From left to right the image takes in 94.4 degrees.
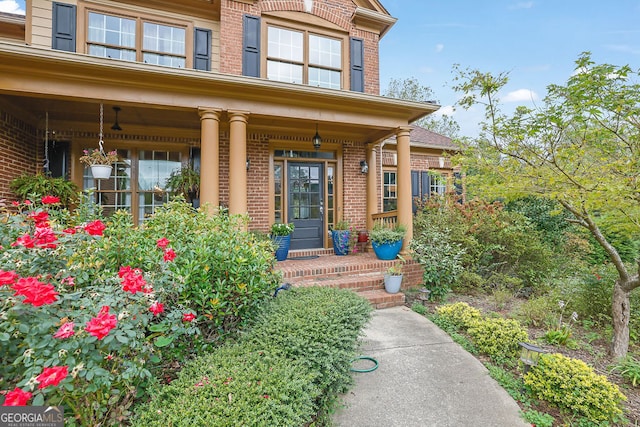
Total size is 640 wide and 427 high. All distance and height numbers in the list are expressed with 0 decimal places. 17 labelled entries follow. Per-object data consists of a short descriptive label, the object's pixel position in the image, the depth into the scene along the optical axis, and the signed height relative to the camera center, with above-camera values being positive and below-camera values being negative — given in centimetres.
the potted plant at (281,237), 613 -36
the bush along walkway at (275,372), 153 -95
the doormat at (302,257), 649 -85
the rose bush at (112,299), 138 -48
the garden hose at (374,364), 291 -148
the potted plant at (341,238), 694 -44
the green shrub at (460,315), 385 -130
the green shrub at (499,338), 327 -136
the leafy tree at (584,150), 334 +86
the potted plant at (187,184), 581 +71
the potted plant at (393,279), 503 -103
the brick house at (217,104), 459 +202
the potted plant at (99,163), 464 +91
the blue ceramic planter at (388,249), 596 -63
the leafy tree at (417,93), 2294 +983
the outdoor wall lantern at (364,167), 749 +132
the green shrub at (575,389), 237 -143
